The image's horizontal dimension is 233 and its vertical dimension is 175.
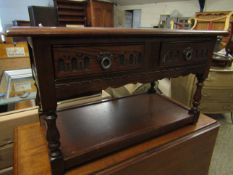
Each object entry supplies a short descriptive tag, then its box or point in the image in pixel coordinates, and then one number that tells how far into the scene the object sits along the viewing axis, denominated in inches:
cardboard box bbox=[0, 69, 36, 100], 53.9
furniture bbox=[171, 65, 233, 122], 68.2
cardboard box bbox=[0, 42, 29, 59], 75.5
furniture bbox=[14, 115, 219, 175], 26.6
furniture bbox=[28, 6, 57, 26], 100.0
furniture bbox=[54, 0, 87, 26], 150.3
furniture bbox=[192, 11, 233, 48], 97.1
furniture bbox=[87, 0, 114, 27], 161.8
